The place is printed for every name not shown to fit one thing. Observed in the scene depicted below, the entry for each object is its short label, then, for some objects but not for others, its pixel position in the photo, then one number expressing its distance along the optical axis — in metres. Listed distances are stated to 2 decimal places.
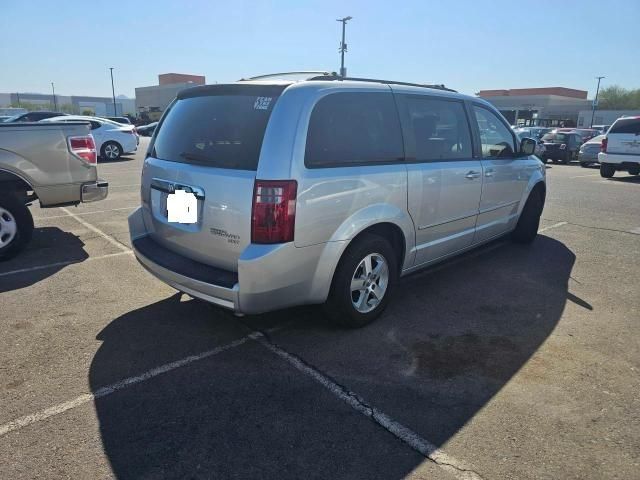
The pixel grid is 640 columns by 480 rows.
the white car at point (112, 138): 17.16
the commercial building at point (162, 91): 75.88
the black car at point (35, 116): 16.59
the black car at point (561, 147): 21.14
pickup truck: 5.48
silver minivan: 3.09
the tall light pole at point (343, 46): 28.95
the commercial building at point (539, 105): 64.38
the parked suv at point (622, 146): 13.68
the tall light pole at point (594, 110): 58.84
